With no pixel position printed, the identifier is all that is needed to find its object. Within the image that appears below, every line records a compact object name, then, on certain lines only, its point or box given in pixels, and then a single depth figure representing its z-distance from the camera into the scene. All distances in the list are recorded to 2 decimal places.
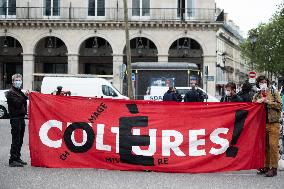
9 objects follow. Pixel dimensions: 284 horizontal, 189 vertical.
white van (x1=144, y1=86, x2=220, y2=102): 29.28
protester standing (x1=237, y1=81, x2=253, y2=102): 14.42
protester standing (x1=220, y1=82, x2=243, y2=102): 13.58
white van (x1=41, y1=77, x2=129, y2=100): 30.06
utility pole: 29.58
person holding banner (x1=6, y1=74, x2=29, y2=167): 11.89
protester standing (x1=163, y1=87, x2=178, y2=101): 21.78
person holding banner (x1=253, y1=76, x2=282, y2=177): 11.02
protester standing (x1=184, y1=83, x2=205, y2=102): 20.95
